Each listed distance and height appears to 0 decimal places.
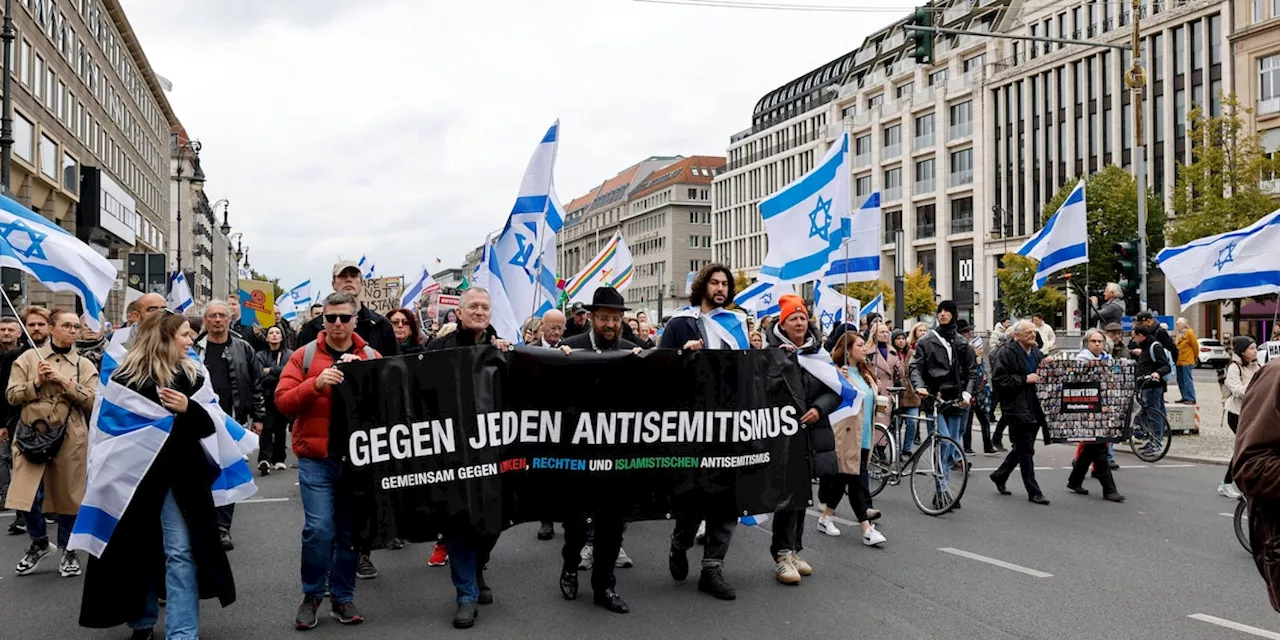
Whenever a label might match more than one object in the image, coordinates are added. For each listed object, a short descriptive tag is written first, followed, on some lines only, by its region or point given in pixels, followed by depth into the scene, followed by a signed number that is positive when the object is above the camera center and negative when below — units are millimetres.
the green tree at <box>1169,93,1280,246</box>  36000 +5388
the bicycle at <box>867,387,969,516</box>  10039 -1176
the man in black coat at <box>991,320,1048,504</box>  10961 -537
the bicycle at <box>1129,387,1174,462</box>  14180 -1141
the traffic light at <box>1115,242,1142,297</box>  17766 +1227
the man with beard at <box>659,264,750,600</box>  7023 +1
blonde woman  5586 -922
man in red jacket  6039 -654
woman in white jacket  10545 -299
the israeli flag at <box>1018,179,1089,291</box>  15750 +1505
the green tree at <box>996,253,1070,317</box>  54625 +2658
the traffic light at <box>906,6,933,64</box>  14607 +4036
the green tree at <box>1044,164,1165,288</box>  51844 +5882
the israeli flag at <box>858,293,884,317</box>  21070 +774
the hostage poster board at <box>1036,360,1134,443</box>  11078 -552
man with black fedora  6672 -1122
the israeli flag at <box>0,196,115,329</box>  8156 +644
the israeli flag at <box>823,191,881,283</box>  13305 +1250
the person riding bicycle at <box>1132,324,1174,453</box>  14297 -342
